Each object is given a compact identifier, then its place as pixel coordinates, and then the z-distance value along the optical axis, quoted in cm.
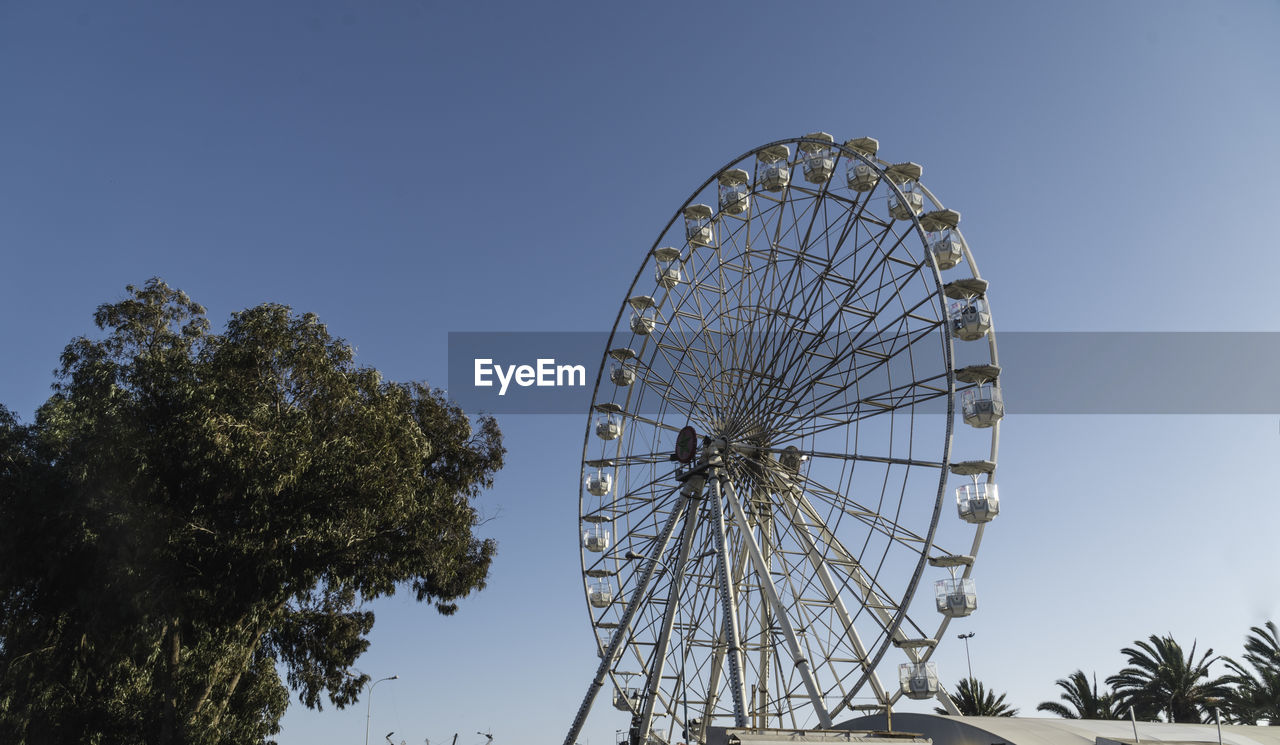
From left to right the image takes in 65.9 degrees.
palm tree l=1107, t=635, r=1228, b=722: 4109
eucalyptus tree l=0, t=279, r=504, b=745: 2111
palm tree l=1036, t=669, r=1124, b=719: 4366
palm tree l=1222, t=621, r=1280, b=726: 3681
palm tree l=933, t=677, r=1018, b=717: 4647
